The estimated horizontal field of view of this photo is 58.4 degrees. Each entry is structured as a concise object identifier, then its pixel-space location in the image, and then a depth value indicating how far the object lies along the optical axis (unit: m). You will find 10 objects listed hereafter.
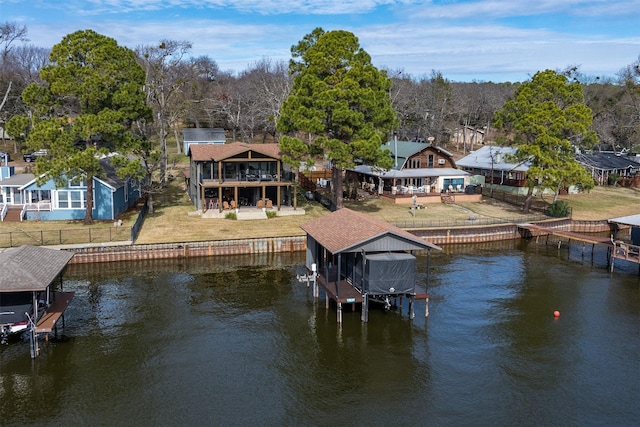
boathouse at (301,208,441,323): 28.11
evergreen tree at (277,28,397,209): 47.72
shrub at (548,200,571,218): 53.41
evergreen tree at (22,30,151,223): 40.84
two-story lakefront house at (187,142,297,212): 48.91
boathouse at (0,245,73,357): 23.81
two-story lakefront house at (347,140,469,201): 60.88
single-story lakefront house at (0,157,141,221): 44.50
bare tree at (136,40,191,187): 54.91
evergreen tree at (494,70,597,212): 51.22
